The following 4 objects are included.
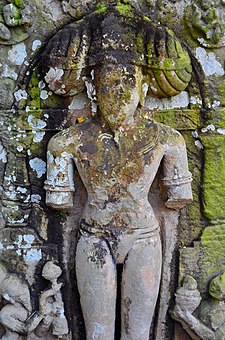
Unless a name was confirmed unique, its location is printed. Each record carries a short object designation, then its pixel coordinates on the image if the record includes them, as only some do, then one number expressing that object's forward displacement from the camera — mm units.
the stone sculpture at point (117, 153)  2643
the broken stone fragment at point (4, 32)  2664
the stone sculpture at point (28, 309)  2809
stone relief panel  2666
